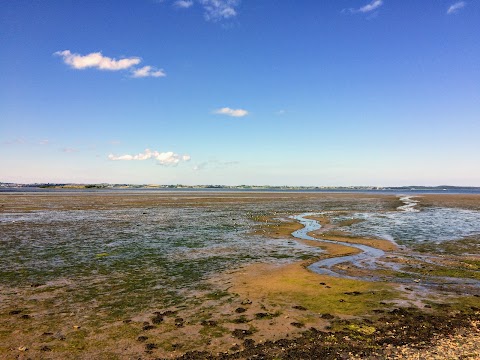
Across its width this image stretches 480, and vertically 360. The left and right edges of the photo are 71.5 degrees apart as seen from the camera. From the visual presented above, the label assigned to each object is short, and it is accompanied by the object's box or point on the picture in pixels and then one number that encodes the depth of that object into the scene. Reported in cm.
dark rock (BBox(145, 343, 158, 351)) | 954
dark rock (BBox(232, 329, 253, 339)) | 1028
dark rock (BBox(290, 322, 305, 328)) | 1100
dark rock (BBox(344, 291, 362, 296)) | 1412
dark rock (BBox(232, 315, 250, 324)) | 1138
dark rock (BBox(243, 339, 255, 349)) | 962
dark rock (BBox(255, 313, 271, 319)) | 1180
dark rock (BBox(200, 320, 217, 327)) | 1122
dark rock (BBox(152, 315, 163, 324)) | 1133
